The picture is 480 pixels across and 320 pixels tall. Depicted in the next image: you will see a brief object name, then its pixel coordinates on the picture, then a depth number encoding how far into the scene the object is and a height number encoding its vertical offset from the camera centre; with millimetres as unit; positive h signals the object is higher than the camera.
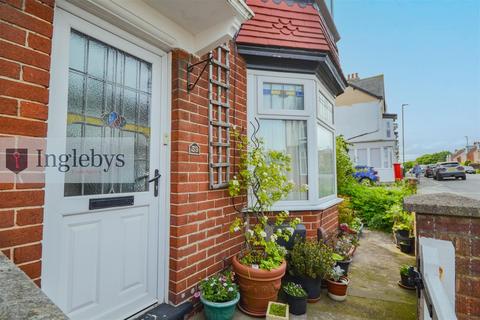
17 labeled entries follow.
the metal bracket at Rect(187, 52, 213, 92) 2344 +940
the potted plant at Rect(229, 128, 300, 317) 2340 -695
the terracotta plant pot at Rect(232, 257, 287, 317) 2320 -1126
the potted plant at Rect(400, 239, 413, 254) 4164 -1296
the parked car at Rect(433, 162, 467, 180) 20797 -36
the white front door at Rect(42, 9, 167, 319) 1600 -153
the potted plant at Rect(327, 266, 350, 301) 2650 -1264
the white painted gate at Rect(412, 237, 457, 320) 898 -489
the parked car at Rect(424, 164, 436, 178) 27256 -172
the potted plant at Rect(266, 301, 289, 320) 2100 -1255
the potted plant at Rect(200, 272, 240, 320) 2119 -1141
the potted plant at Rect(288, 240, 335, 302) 2572 -1032
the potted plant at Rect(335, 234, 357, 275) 3174 -1153
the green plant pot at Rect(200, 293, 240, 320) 2098 -1218
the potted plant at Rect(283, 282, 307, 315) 2379 -1280
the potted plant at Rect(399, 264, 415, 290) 2915 -1297
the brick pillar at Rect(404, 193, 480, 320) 1329 -377
